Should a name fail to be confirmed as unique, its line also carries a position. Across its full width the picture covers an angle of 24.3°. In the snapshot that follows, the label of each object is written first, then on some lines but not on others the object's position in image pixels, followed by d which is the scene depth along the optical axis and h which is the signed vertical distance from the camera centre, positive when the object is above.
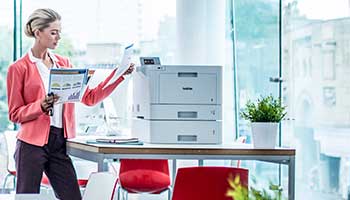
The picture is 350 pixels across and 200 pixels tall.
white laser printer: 4.86 +0.03
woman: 4.70 -0.06
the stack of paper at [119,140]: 4.78 -0.19
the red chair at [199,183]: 4.16 -0.38
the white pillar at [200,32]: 7.92 +0.76
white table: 4.52 -0.25
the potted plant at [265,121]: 4.62 -0.07
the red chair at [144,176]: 6.14 -0.52
